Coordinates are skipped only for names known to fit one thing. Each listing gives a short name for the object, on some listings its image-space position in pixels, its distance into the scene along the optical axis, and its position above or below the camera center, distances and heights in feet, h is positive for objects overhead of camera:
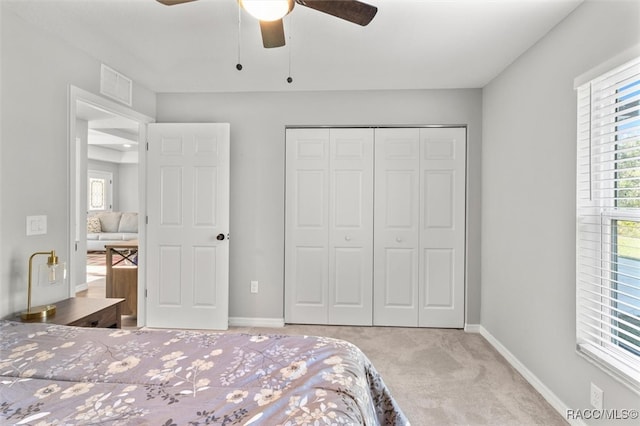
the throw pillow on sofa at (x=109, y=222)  24.95 -0.78
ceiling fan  4.09 +2.87
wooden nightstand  6.09 -2.02
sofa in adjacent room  23.77 -1.09
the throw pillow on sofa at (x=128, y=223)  24.68 -0.84
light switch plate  6.53 -0.28
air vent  8.53 +3.54
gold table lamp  5.98 -1.86
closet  10.61 -0.39
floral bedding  3.01 -1.88
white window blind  5.01 -0.10
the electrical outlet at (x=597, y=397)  5.38 -3.07
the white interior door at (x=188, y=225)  10.43 -0.42
